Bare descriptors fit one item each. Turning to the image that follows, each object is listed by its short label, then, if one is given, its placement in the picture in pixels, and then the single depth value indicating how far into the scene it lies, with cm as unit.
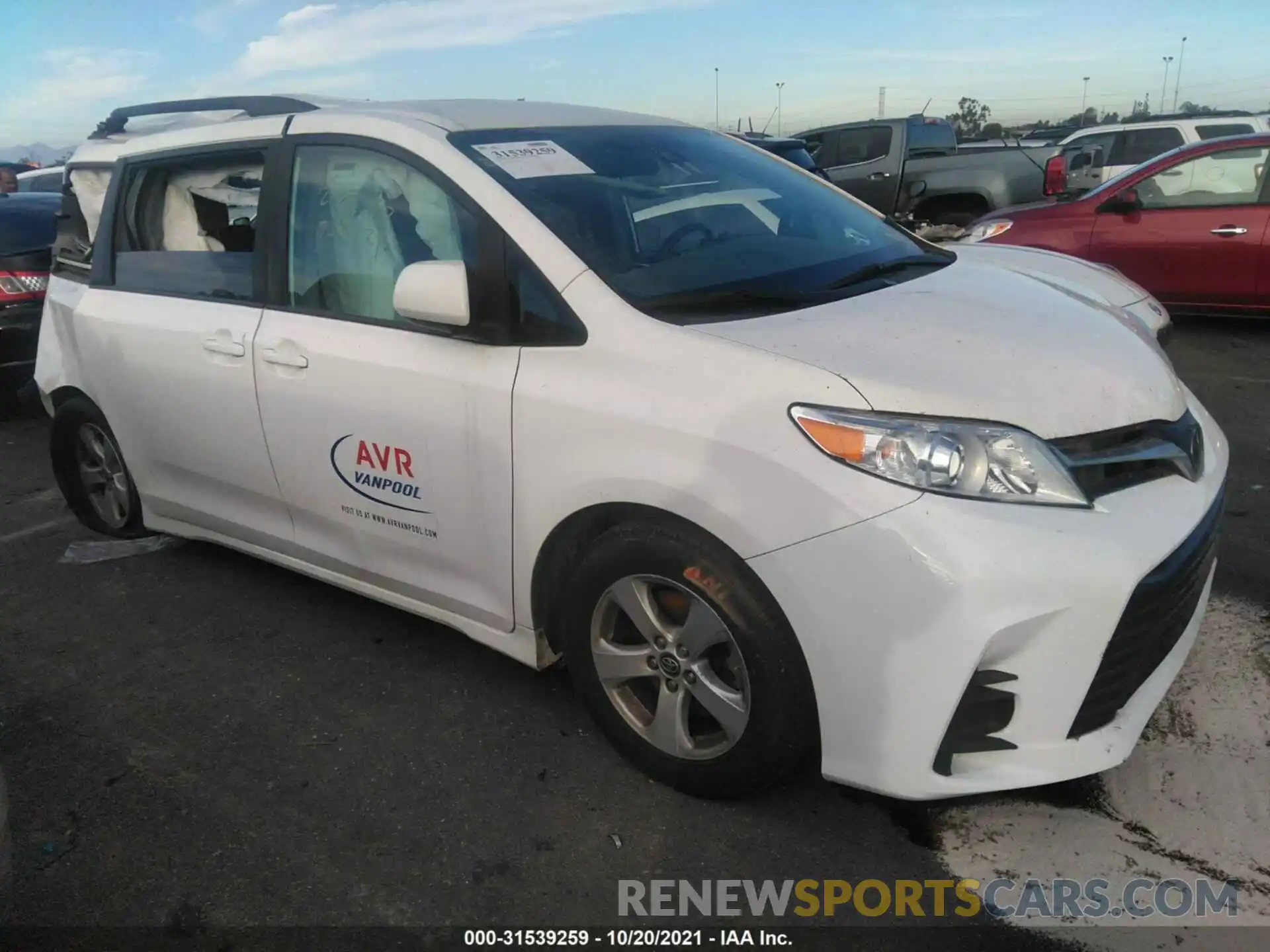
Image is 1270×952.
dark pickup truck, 1213
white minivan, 207
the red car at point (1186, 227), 725
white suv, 1226
